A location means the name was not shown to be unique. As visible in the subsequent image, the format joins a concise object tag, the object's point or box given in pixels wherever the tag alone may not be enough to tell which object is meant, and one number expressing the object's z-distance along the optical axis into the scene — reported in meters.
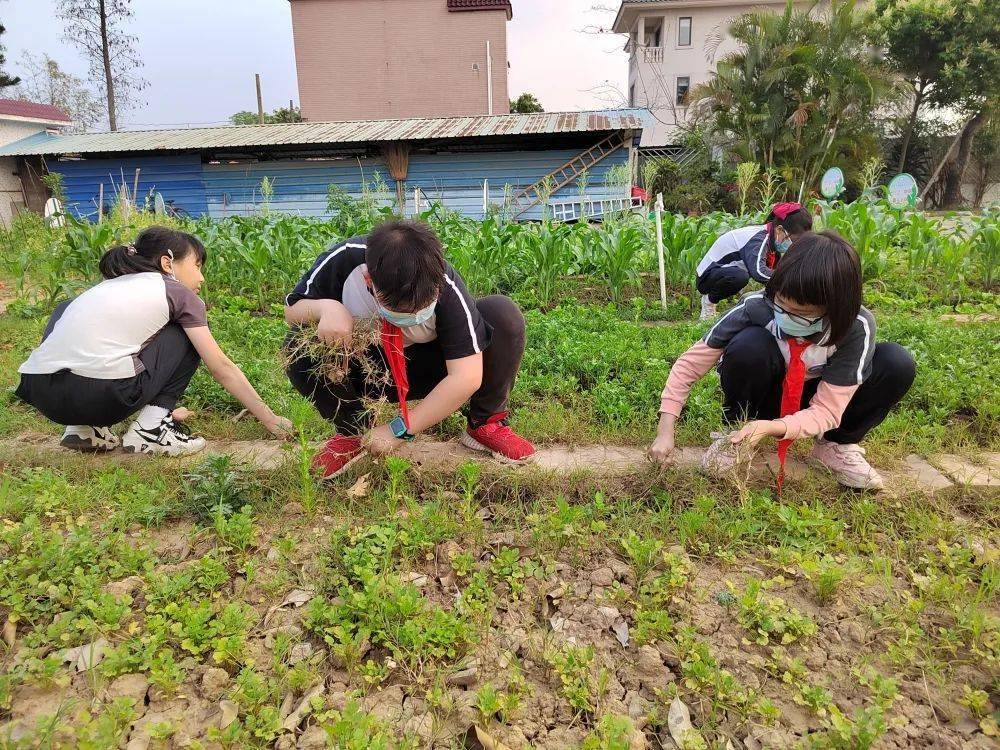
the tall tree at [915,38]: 17.55
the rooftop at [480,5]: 19.23
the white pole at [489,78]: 19.59
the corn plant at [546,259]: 4.96
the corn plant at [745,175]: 6.46
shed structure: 12.91
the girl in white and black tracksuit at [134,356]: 2.37
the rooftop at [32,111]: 17.42
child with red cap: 3.50
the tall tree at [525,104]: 24.71
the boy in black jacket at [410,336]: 1.79
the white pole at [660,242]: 4.78
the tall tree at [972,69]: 17.12
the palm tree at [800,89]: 15.05
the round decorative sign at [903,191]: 6.59
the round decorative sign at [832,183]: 6.10
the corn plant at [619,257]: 4.98
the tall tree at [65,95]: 23.22
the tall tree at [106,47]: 19.20
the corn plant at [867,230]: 5.28
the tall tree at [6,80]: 20.23
